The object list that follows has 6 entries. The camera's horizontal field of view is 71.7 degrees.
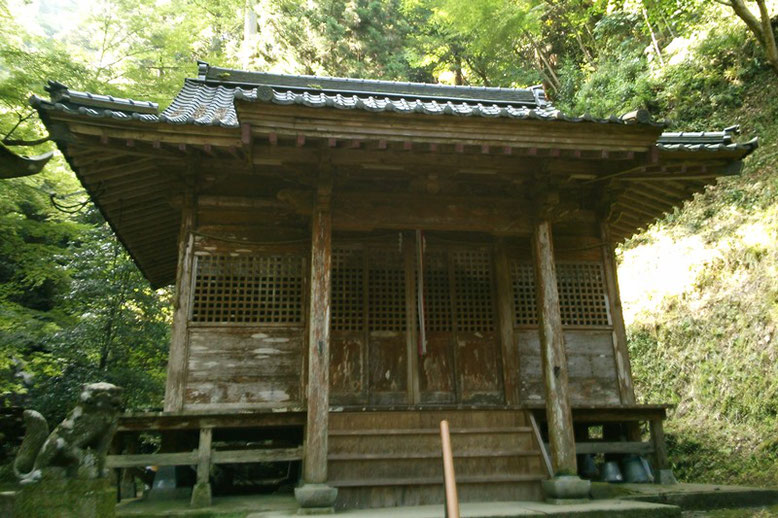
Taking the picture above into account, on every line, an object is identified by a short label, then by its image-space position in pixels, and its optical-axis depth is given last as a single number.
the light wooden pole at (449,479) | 2.24
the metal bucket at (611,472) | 7.23
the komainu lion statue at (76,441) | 3.87
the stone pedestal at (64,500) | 3.70
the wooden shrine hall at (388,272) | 5.59
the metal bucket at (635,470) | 7.20
